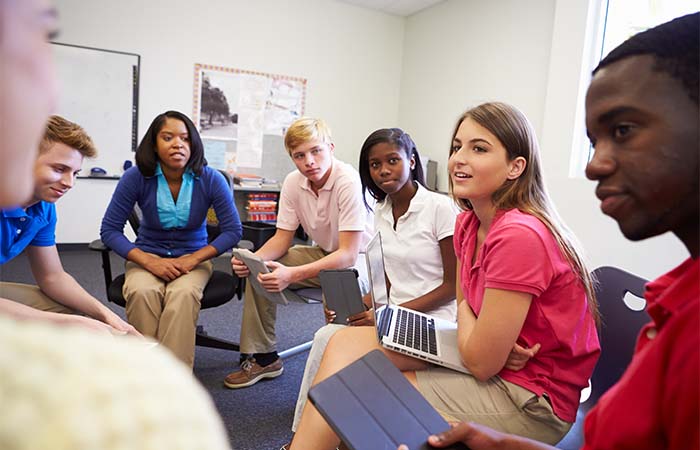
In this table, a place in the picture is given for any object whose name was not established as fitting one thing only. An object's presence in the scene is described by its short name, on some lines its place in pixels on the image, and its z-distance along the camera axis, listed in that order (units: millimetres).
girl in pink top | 1088
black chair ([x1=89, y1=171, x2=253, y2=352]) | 2104
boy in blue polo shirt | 1514
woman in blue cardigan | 2123
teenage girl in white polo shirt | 1778
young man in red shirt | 449
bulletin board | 4590
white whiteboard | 4059
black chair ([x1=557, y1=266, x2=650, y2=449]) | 1193
